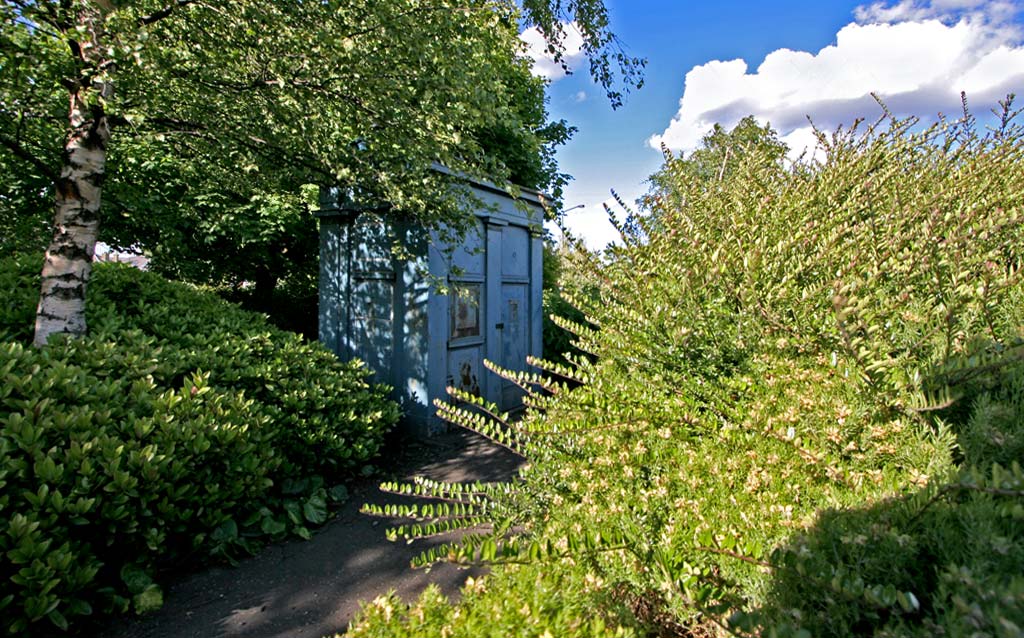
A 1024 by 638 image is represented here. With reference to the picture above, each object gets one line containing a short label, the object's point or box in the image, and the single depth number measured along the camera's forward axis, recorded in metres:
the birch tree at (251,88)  3.65
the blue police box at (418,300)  5.63
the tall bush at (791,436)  1.03
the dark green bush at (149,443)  2.54
